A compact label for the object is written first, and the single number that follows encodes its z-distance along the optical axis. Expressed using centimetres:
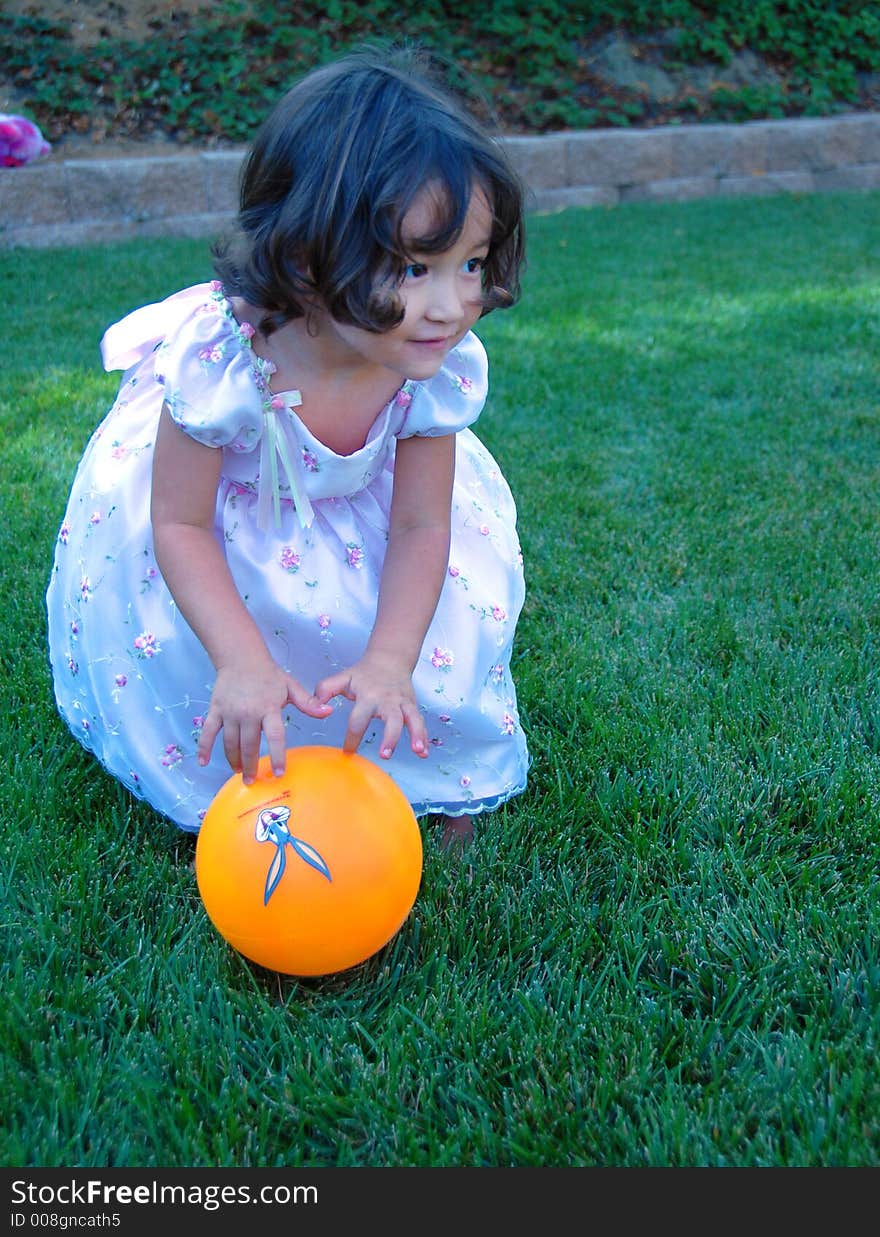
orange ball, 148
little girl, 148
